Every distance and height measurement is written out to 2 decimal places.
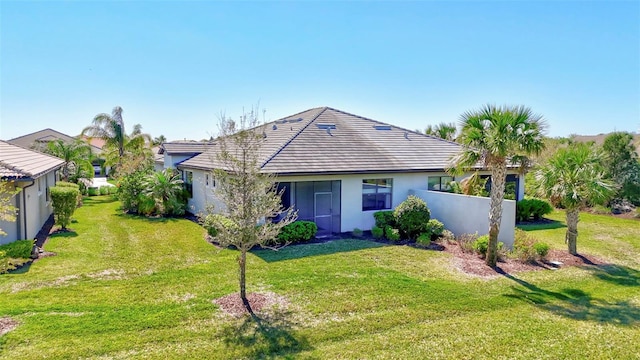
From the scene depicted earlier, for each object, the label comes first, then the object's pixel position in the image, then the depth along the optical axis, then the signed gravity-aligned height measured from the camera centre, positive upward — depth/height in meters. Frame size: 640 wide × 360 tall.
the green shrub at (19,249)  10.98 -2.60
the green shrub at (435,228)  15.25 -2.49
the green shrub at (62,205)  16.11 -1.82
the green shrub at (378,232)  15.81 -2.77
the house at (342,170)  16.12 -0.14
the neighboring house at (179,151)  25.17 +0.95
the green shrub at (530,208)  20.58 -2.15
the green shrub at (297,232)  14.28 -2.58
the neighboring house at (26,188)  12.19 -1.05
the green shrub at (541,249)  12.67 -2.72
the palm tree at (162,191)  20.70 -1.48
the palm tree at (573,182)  12.94 -0.43
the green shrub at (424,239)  14.45 -2.80
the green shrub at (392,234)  15.34 -2.75
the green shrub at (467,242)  13.59 -2.76
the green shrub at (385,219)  16.08 -2.25
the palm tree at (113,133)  33.34 +2.81
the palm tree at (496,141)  11.15 +0.86
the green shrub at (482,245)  12.91 -2.67
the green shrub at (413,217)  15.15 -2.01
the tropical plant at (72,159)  28.80 +0.34
